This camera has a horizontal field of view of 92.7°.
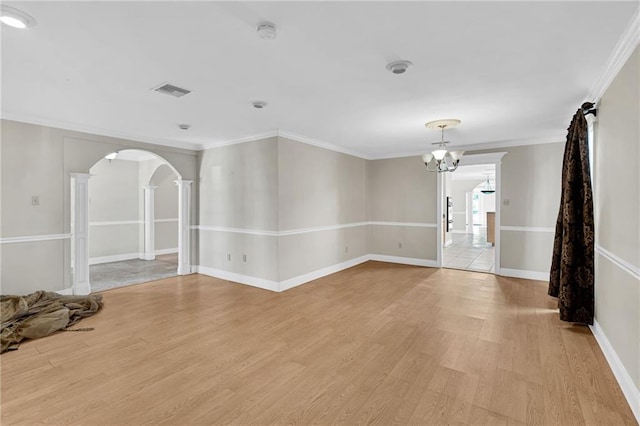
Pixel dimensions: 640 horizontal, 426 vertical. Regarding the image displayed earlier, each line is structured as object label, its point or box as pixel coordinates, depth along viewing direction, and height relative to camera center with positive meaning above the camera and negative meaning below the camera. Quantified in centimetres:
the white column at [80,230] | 457 -30
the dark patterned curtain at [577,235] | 323 -27
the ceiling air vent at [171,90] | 302 +123
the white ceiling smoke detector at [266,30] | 196 +117
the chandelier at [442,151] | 424 +89
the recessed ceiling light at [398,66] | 250 +120
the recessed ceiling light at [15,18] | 181 +118
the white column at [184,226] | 602 -31
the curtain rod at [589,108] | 311 +106
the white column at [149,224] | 764 -35
